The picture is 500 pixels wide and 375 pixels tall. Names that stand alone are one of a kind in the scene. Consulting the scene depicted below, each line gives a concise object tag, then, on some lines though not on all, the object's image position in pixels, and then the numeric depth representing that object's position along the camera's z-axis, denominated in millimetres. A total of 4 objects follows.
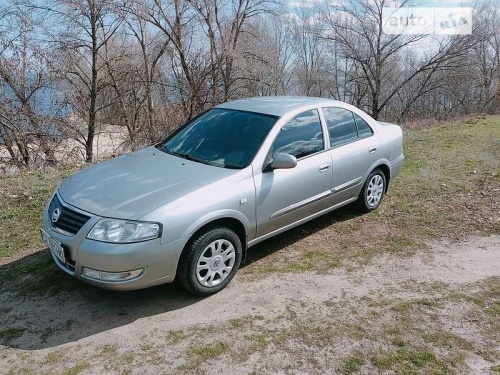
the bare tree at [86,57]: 13617
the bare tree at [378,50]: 24969
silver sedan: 2975
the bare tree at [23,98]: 12422
